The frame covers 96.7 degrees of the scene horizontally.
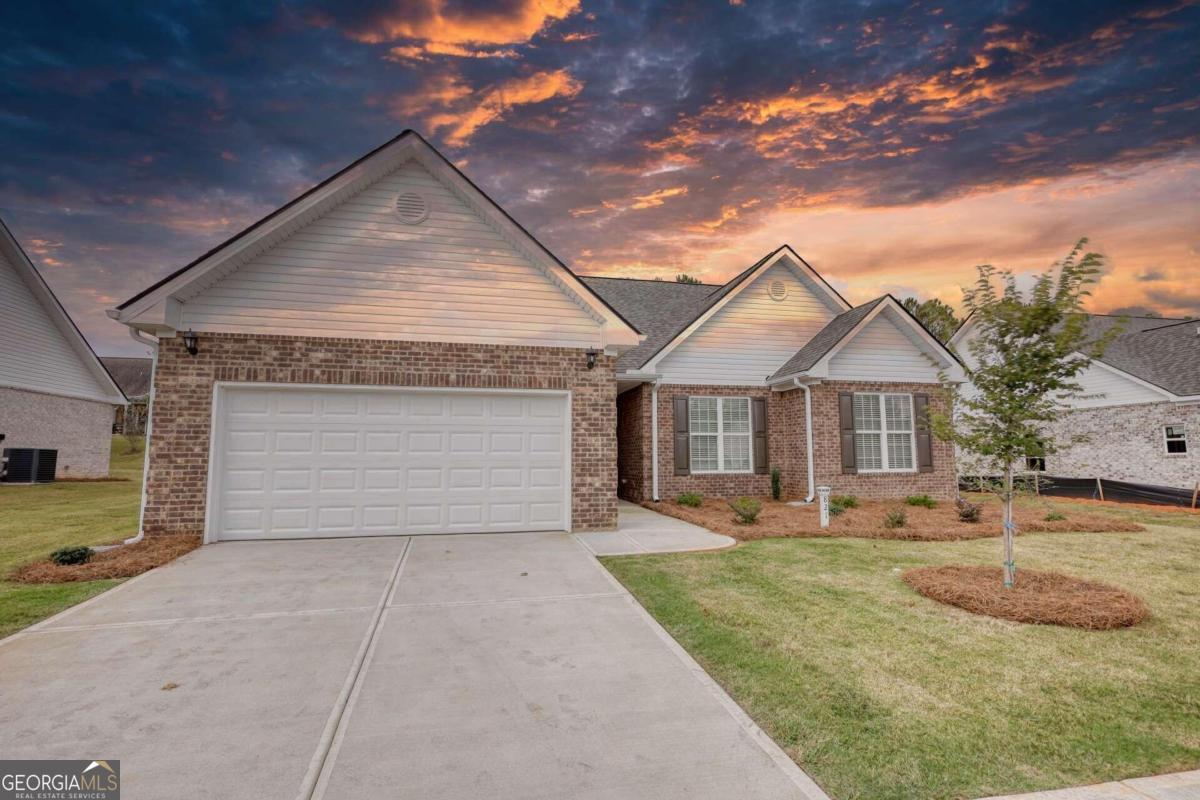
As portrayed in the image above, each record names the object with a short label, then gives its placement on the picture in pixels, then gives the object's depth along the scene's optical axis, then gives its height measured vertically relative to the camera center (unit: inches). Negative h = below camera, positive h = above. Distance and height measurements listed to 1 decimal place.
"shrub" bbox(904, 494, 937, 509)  539.5 -56.8
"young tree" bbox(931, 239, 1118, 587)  226.7 +41.3
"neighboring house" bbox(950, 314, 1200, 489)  721.0 +45.9
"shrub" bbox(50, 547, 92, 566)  276.5 -59.7
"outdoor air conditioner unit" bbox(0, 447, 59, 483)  724.0 -33.5
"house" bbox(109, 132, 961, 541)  337.7 +48.0
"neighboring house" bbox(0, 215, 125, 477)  709.9 +92.0
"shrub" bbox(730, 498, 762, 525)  406.3 -49.6
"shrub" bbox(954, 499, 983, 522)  432.5 -53.8
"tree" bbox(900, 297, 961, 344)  1275.8 +310.3
